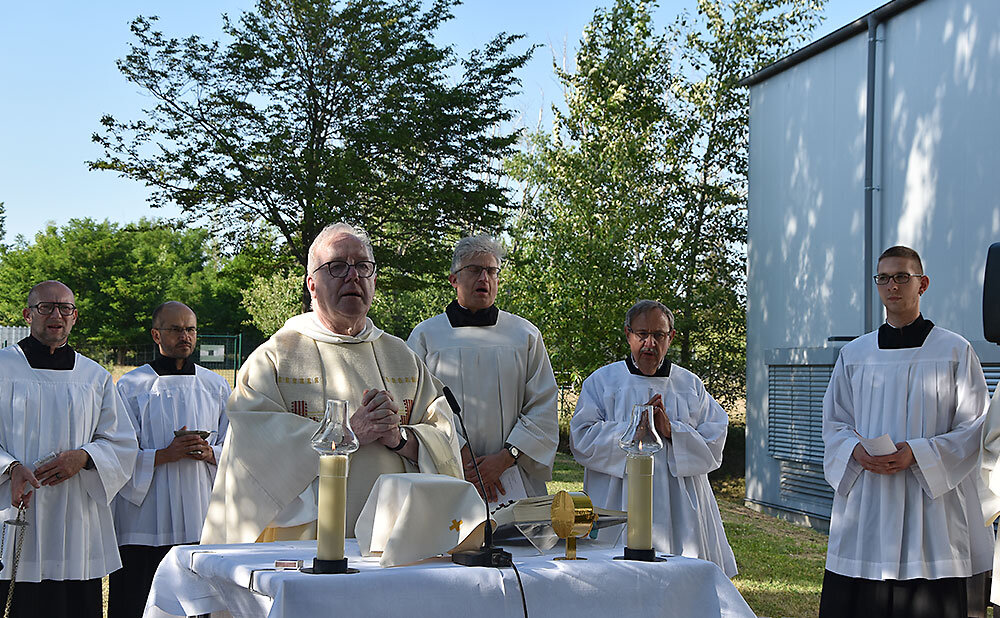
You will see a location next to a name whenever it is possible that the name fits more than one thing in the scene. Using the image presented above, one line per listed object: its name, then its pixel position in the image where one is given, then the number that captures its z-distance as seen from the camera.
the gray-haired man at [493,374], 5.95
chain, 4.91
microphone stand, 3.13
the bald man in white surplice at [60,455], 6.06
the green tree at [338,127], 17.28
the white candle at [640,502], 3.30
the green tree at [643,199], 17.67
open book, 3.49
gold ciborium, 3.31
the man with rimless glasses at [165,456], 6.75
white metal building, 10.26
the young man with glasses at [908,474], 5.82
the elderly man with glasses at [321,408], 4.01
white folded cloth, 3.15
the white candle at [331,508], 2.92
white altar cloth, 2.83
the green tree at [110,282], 48.06
